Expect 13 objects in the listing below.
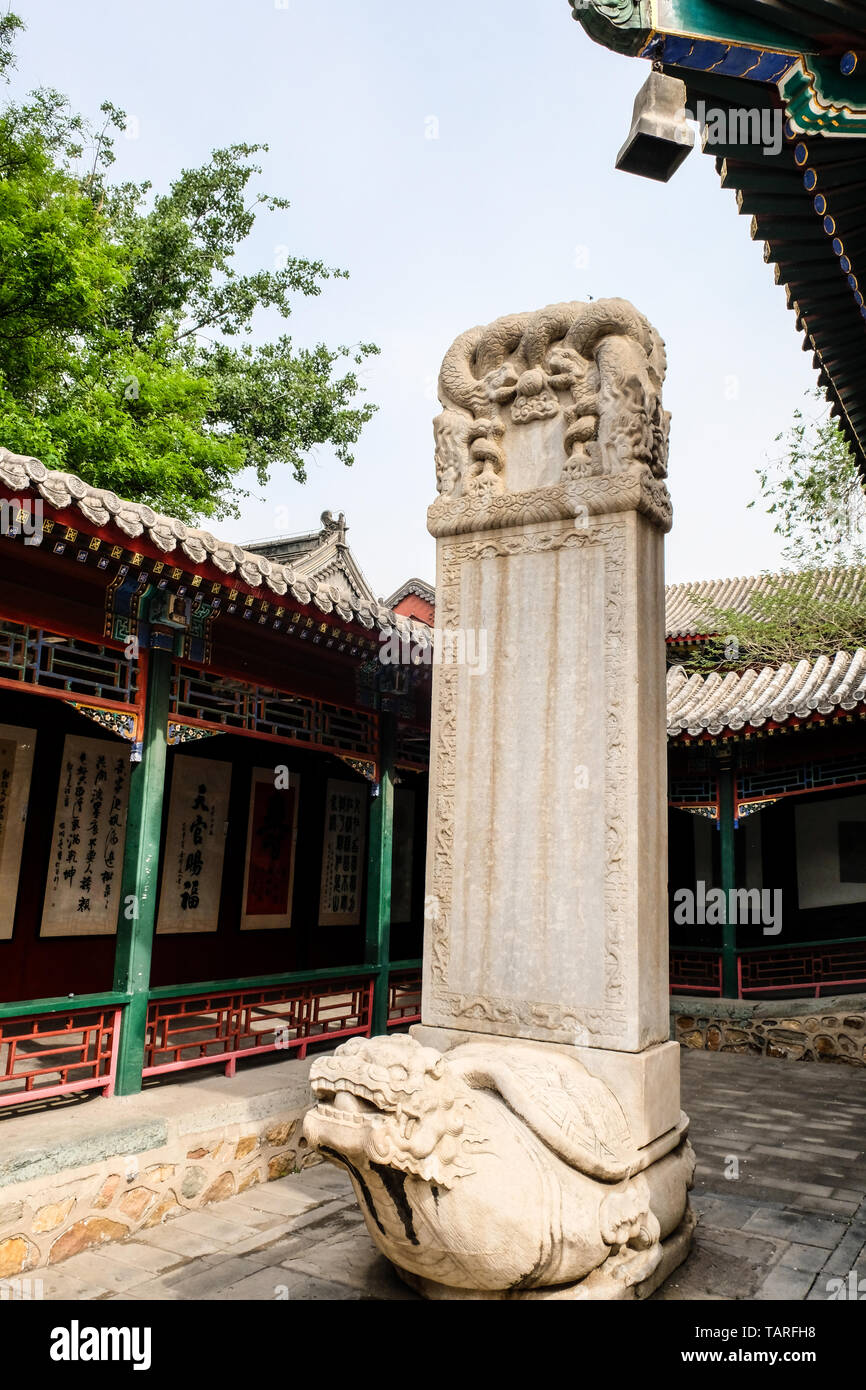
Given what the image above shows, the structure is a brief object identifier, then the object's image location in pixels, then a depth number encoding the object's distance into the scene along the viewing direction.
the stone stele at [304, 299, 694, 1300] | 2.83
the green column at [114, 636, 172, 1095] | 4.75
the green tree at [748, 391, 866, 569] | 14.44
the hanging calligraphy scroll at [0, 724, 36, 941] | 6.11
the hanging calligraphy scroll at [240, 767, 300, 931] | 8.01
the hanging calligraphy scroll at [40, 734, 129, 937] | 6.47
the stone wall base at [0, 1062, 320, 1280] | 3.74
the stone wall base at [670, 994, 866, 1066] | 8.38
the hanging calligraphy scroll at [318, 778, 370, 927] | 8.82
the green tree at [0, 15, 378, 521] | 11.64
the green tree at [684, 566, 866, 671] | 12.40
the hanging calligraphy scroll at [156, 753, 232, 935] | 7.29
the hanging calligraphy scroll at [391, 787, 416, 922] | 9.57
